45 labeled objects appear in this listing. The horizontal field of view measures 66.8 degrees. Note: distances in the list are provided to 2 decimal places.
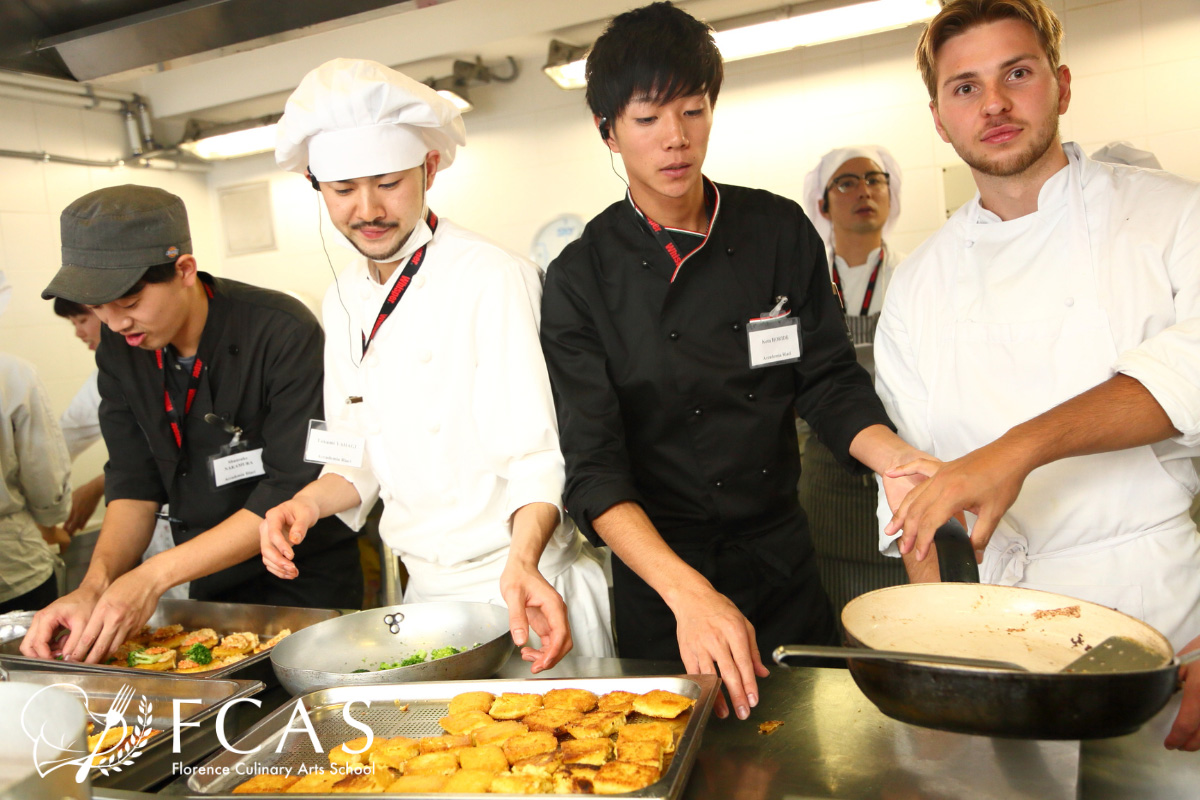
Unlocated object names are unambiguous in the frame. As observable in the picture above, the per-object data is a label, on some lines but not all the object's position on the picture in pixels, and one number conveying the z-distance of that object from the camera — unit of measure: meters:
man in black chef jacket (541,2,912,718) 1.61
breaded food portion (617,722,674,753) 1.02
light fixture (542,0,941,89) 3.77
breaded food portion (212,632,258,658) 1.70
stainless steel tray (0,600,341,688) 1.77
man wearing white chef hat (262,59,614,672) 1.67
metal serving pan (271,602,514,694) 1.38
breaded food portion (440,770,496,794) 0.94
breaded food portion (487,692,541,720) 1.14
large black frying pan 0.75
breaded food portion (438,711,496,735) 1.11
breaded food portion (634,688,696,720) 1.08
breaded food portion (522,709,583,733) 1.09
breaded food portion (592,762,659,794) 0.91
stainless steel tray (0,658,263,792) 1.15
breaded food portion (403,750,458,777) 1.02
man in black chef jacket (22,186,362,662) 1.91
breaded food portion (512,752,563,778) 0.97
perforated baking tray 1.04
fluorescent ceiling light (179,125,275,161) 4.92
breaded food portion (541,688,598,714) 1.14
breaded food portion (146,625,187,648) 1.80
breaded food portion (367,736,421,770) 1.05
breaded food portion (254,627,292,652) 1.72
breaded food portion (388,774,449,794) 0.95
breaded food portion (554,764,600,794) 0.93
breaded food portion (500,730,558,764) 1.03
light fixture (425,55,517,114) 4.70
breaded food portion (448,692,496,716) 1.16
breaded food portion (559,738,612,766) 0.99
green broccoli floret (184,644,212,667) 1.63
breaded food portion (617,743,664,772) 0.97
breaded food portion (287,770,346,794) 0.99
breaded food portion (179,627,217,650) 1.78
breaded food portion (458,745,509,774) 1.00
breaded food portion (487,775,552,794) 0.94
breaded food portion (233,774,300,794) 1.00
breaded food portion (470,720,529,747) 1.08
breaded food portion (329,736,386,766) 1.07
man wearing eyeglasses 2.99
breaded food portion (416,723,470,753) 1.07
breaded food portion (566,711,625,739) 1.07
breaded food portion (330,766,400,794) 0.98
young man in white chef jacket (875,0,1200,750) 1.41
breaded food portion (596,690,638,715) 1.12
